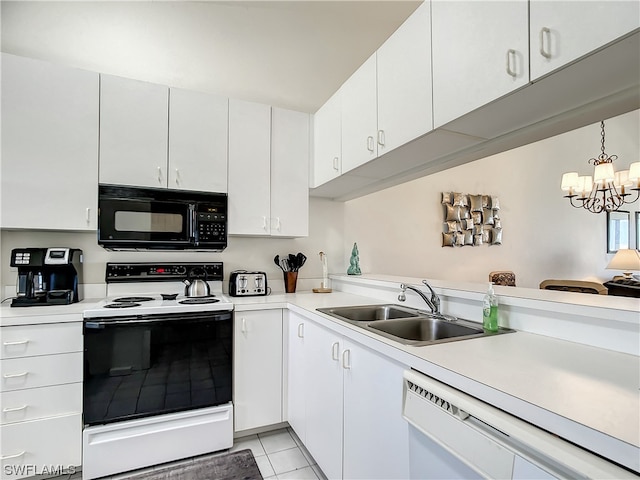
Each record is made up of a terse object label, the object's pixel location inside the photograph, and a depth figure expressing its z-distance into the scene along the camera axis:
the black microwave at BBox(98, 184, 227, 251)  2.08
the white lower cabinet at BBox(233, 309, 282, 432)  2.12
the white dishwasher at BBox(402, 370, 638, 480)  0.64
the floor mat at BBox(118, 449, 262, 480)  1.80
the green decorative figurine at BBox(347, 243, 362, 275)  2.86
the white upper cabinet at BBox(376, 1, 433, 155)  1.44
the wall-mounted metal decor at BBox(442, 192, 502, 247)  3.72
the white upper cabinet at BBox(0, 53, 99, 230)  1.89
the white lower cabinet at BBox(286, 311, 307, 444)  2.00
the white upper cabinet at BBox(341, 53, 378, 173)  1.85
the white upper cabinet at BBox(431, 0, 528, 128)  1.08
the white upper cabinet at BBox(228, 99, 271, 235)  2.41
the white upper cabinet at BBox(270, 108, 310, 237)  2.54
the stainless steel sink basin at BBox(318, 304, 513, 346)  1.51
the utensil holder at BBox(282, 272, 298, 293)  2.71
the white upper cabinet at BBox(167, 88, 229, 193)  2.25
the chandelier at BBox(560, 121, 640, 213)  3.38
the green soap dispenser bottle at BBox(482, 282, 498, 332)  1.38
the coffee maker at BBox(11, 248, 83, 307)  1.90
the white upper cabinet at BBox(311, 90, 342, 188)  2.27
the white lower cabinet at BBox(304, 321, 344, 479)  1.57
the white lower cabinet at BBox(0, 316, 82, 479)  1.66
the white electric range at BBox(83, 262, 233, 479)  1.79
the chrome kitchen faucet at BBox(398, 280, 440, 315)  1.75
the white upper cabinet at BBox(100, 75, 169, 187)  2.09
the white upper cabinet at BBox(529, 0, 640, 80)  0.84
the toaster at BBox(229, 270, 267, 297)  2.46
